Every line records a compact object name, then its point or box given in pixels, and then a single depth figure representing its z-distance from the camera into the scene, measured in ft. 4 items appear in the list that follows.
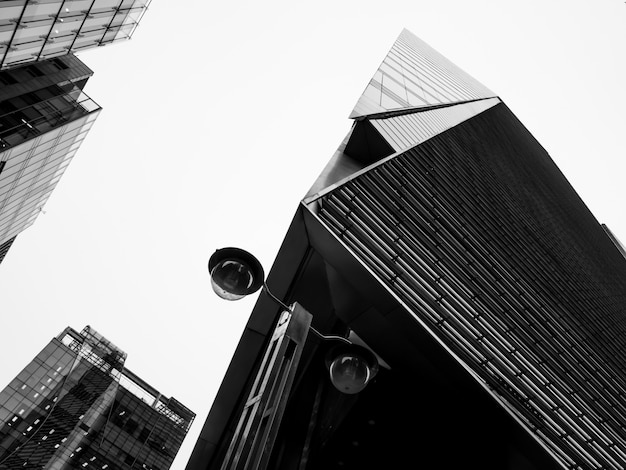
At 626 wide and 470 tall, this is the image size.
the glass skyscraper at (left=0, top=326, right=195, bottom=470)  144.05
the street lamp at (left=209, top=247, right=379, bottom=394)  14.25
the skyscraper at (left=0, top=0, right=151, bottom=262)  59.47
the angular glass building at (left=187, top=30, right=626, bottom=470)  21.65
